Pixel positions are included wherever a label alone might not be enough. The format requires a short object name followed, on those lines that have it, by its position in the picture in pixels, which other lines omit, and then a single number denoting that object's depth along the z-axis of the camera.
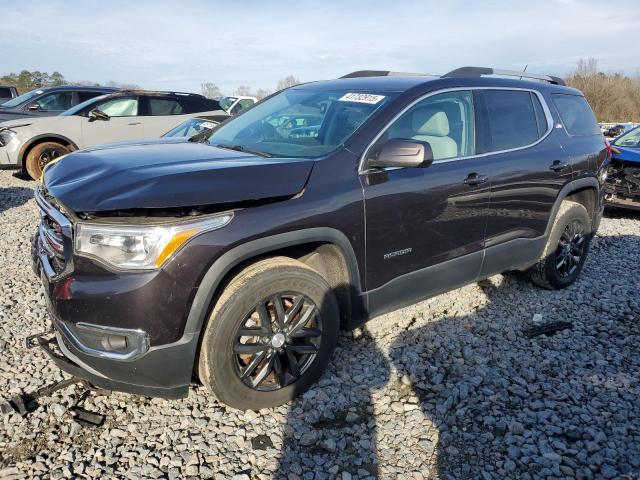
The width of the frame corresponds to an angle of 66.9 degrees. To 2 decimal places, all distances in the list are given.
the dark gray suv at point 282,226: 2.26
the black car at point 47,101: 10.33
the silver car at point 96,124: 8.75
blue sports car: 7.48
